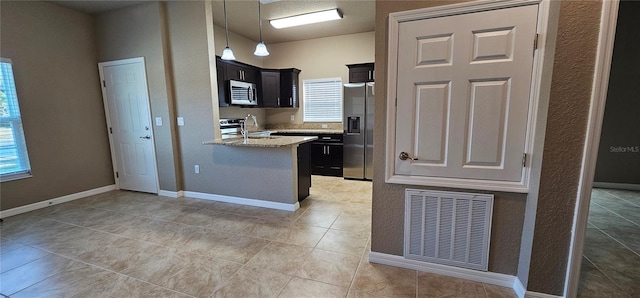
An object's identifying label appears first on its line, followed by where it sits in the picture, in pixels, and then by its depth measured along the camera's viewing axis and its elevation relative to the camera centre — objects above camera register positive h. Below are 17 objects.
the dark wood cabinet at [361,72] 4.58 +0.80
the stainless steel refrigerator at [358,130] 4.43 -0.24
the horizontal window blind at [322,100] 5.30 +0.37
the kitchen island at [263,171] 3.16 -0.68
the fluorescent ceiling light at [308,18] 3.84 +1.54
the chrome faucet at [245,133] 3.50 -0.21
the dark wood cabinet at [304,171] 3.40 -0.73
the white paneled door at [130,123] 3.71 -0.05
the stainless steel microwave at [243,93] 4.50 +0.46
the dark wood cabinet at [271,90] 5.32 +0.58
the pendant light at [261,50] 3.25 +0.86
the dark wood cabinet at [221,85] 4.24 +0.56
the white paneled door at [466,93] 1.55 +0.15
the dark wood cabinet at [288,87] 5.33 +0.64
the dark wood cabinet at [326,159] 4.88 -0.80
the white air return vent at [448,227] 1.77 -0.80
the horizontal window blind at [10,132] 3.06 -0.13
